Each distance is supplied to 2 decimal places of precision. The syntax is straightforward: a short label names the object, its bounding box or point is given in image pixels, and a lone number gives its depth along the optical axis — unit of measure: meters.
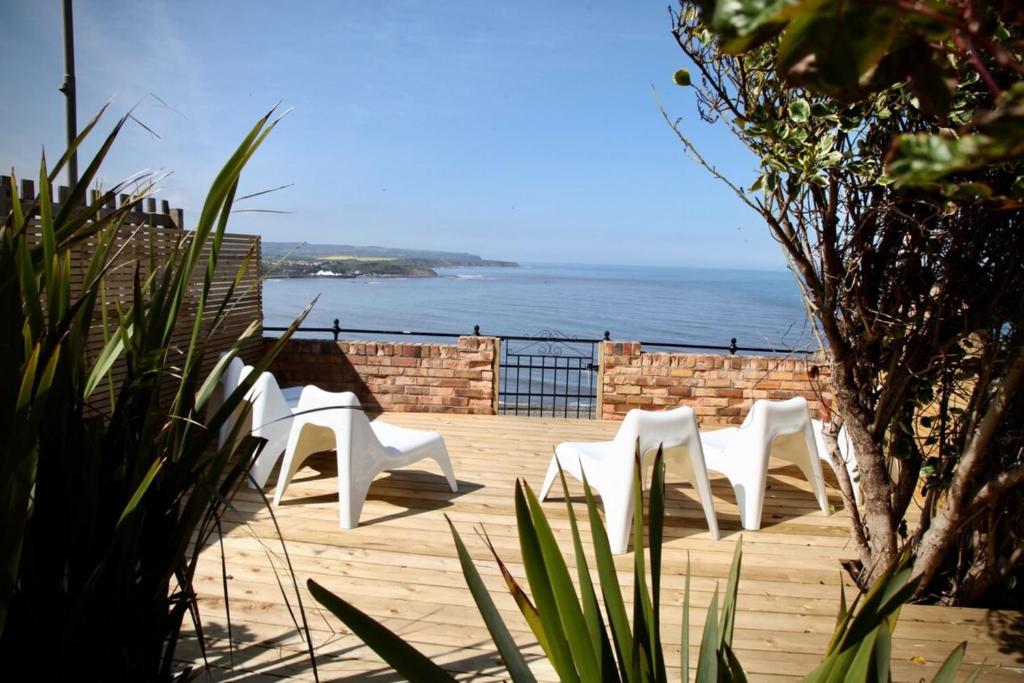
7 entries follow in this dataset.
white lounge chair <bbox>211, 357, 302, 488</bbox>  3.92
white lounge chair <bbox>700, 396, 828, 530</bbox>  3.65
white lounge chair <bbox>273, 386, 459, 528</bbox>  3.51
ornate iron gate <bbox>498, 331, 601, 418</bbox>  6.74
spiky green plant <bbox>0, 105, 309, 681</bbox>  0.86
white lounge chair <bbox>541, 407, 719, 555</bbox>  3.32
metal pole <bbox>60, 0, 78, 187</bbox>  4.16
